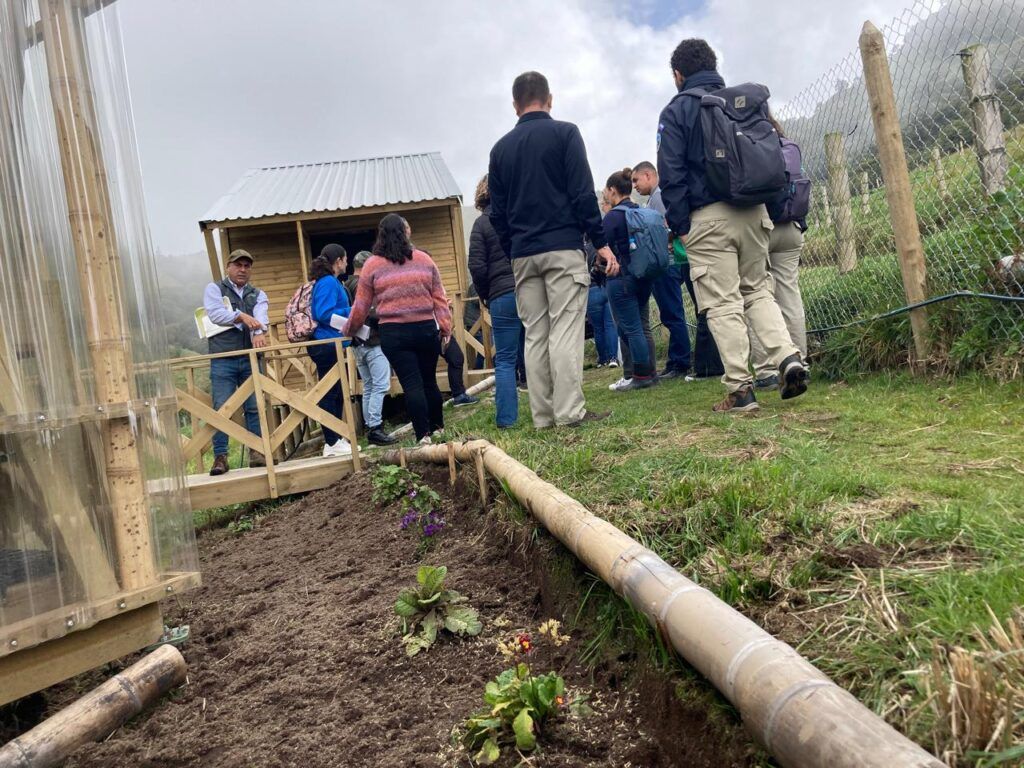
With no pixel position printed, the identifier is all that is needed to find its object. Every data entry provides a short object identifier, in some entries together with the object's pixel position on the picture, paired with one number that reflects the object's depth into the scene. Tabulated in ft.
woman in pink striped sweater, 18.79
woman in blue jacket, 22.89
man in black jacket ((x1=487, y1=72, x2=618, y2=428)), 15.98
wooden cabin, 40.93
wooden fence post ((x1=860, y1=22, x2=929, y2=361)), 15.85
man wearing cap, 21.76
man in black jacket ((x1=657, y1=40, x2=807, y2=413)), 14.98
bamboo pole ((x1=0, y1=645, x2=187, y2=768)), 7.36
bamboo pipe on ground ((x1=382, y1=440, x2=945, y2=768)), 3.83
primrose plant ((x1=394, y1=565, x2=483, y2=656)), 9.06
